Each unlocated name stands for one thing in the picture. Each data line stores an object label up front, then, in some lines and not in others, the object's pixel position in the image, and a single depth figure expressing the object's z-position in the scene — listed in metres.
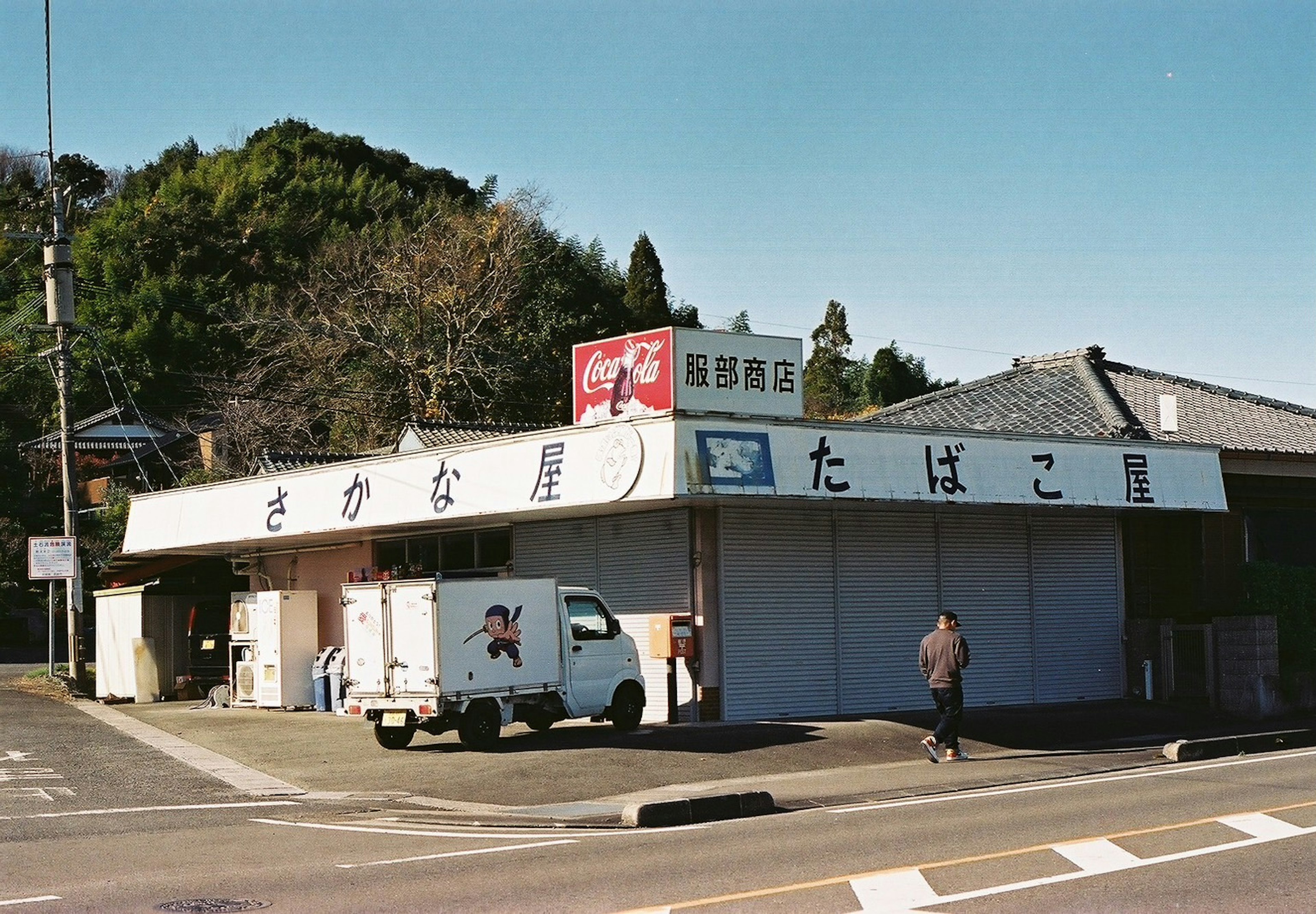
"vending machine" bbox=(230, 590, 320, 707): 28.56
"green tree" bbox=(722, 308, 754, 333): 77.50
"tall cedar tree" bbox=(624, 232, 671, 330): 63.41
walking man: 18.84
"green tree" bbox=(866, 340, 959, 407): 68.75
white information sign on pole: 33.16
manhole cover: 9.52
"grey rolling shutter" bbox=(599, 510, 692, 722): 22.31
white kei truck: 19.45
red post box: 21.27
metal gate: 25.22
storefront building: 20.14
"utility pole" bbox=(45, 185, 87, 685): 33.53
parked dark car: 32.12
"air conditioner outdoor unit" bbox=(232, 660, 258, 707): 29.19
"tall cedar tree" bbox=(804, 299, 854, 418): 69.88
